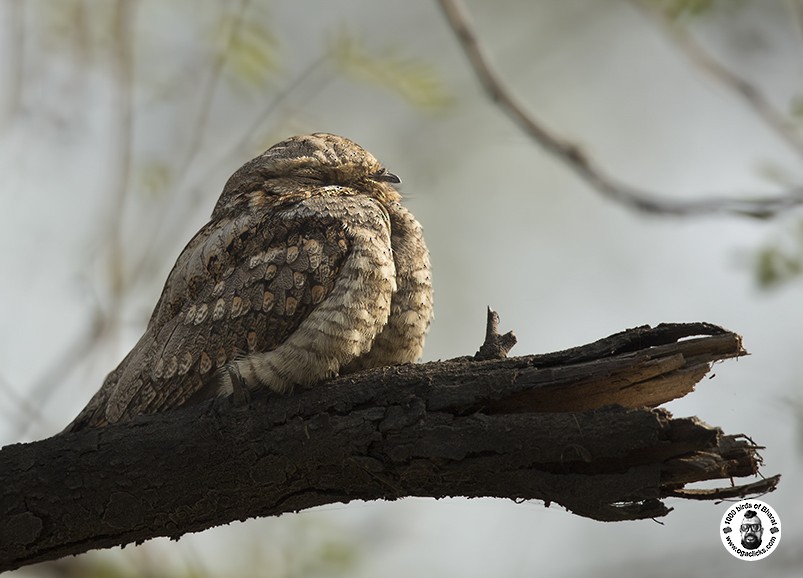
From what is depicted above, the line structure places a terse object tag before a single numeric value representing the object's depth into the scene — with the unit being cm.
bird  658
